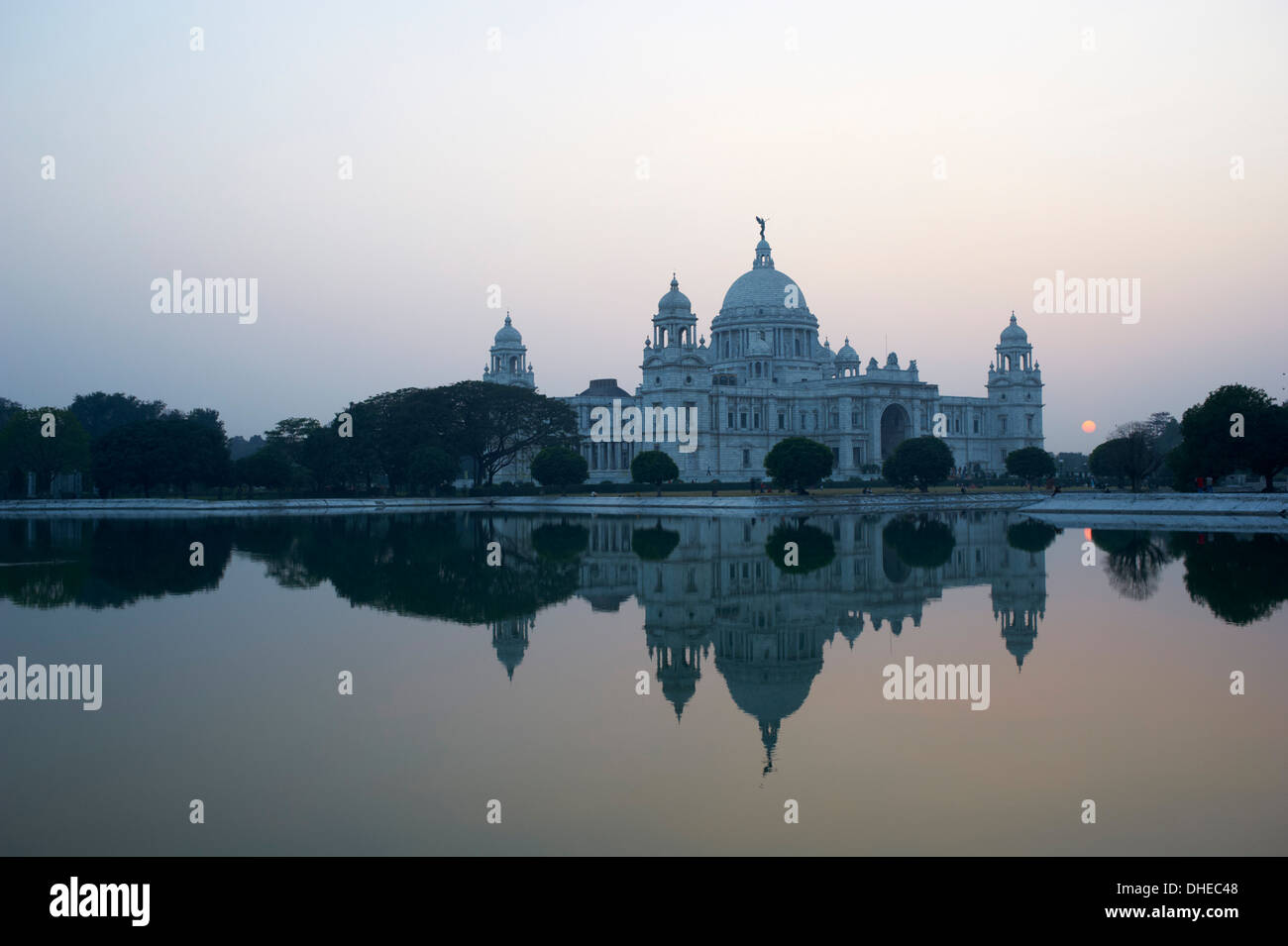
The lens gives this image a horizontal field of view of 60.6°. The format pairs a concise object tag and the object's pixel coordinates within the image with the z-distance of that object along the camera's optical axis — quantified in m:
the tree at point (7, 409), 123.06
